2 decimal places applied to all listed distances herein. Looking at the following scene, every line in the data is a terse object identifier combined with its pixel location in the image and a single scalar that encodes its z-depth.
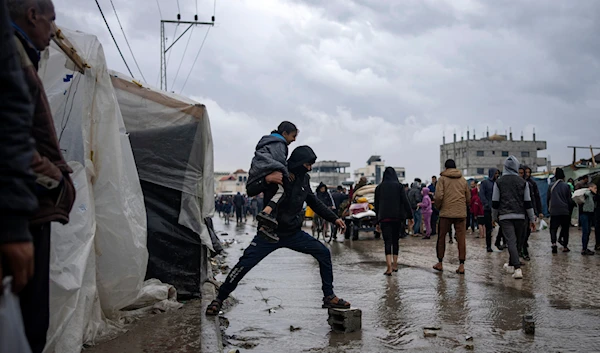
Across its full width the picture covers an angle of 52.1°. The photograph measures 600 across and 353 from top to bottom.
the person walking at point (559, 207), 13.03
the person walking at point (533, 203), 12.09
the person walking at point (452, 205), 10.05
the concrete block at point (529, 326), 5.61
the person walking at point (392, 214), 10.15
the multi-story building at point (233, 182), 120.56
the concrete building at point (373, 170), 81.16
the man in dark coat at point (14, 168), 2.07
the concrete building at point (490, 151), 87.25
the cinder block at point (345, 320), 5.78
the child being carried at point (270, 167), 6.05
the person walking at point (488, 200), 14.10
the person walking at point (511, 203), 9.73
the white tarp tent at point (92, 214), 4.27
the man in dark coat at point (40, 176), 2.57
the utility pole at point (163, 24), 26.41
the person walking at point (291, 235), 6.16
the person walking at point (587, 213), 12.96
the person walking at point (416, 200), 20.20
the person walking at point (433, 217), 20.92
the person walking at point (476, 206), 17.89
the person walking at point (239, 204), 37.22
